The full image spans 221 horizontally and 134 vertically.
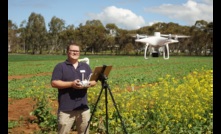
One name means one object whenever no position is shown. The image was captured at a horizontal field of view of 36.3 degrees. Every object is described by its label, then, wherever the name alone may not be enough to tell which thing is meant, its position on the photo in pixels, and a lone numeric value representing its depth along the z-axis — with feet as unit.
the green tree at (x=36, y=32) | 350.23
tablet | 15.60
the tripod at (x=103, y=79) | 15.87
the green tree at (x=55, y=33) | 368.27
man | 16.37
